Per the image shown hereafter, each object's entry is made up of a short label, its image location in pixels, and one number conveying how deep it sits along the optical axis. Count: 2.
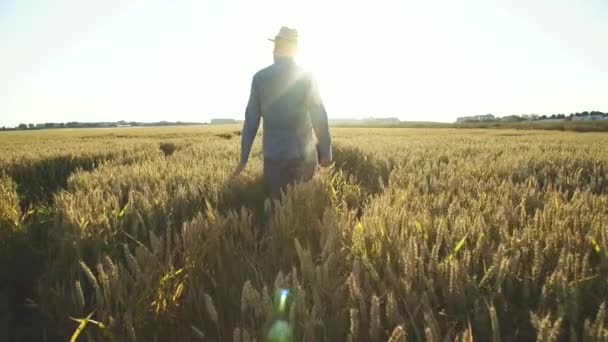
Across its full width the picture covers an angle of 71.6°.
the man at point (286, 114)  4.19
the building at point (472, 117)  116.62
